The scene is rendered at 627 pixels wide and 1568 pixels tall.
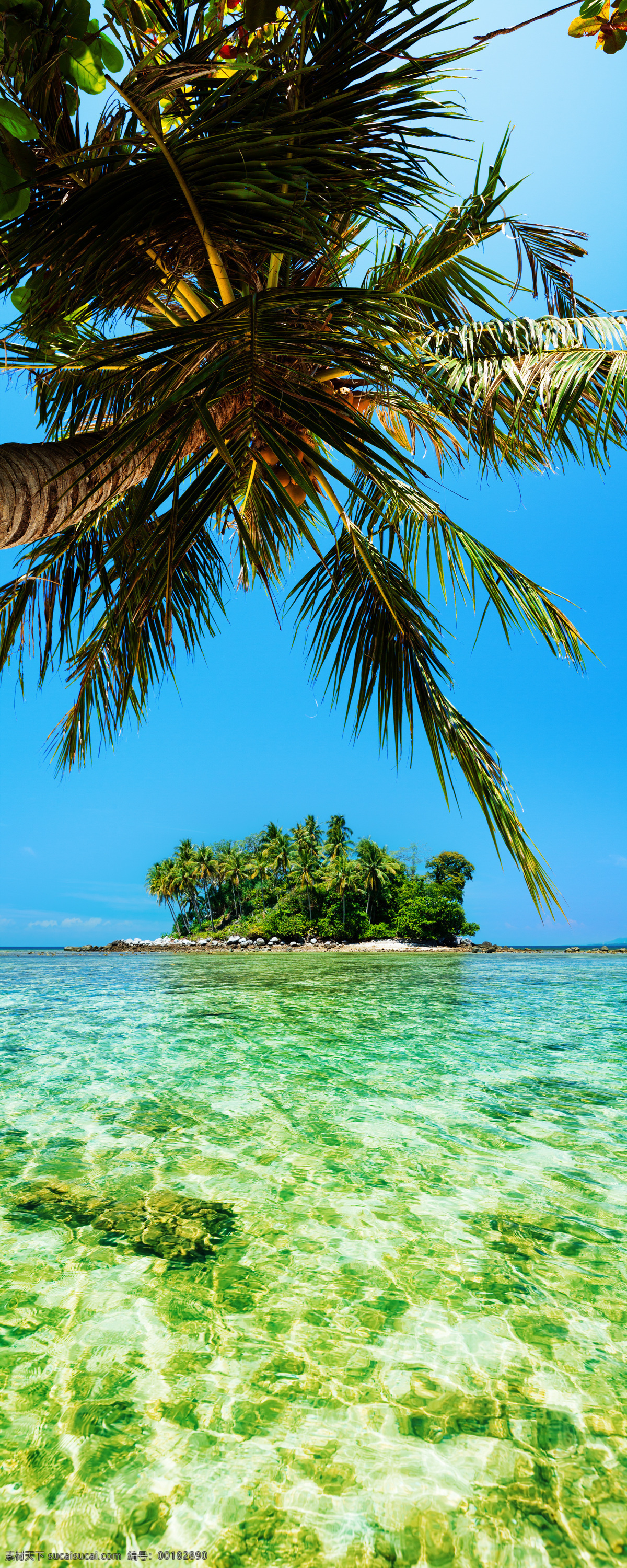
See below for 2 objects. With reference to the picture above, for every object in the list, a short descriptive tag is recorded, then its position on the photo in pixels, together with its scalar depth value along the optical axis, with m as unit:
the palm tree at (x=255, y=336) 2.19
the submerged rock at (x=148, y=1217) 2.37
